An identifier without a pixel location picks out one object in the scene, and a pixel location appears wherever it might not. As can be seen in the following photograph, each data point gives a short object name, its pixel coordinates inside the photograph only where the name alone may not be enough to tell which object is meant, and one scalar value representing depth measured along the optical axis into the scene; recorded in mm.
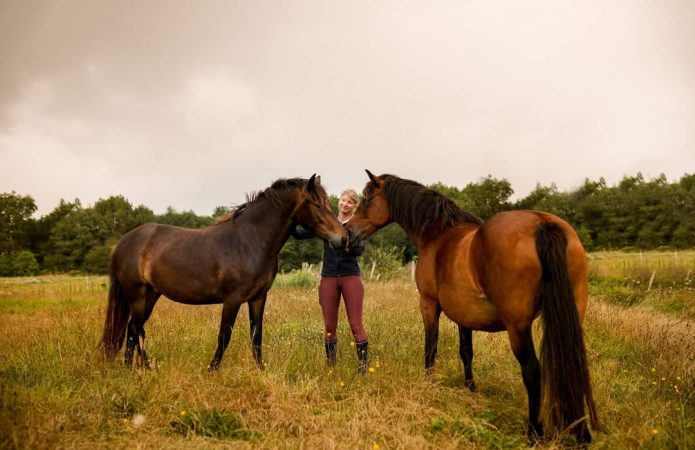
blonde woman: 5109
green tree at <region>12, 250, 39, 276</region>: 40812
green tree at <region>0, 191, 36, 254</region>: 43188
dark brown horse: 4867
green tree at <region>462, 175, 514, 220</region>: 46925
